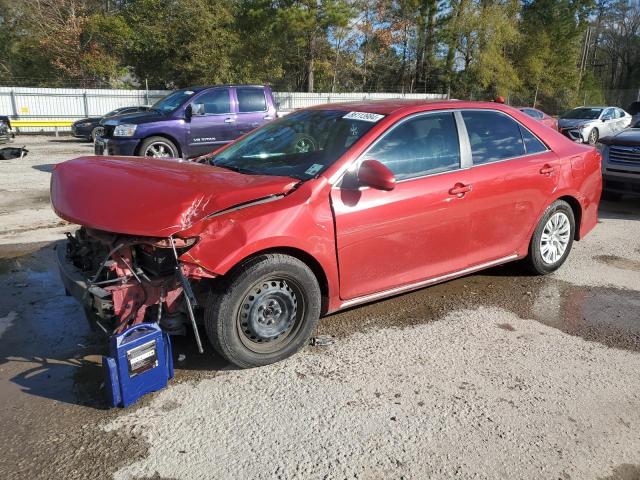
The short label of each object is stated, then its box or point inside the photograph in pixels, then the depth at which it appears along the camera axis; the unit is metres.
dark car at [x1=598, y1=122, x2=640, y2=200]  8.53
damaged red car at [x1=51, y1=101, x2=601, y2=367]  3.18
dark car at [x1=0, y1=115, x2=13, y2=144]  16.55
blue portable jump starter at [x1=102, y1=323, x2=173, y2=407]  2.96
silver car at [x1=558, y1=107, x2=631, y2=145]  19.81
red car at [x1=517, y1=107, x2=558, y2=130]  17.47
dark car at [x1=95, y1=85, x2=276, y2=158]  10.21
